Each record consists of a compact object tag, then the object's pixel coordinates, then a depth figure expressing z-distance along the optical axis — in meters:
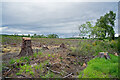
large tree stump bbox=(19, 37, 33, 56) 4.01
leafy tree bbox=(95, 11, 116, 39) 10.56
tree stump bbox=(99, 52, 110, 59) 4.36
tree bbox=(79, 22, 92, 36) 6.76
